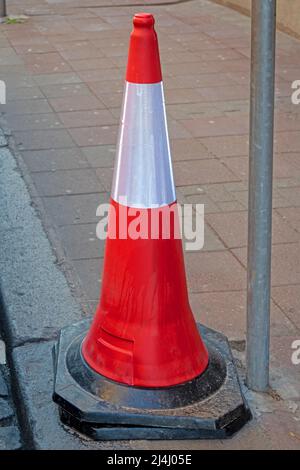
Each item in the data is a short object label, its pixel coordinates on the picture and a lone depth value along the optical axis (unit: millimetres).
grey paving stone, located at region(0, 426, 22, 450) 3262
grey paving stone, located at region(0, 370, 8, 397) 3617
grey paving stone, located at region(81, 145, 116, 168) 6047
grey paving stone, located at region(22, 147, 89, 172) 6020
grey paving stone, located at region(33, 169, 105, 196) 5562
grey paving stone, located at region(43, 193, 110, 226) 5113
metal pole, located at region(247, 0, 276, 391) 3004
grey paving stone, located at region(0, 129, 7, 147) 6486
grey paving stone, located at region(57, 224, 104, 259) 4676
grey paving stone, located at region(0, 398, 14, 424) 3466
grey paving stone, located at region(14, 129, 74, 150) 6469
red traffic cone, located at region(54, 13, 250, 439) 3174
